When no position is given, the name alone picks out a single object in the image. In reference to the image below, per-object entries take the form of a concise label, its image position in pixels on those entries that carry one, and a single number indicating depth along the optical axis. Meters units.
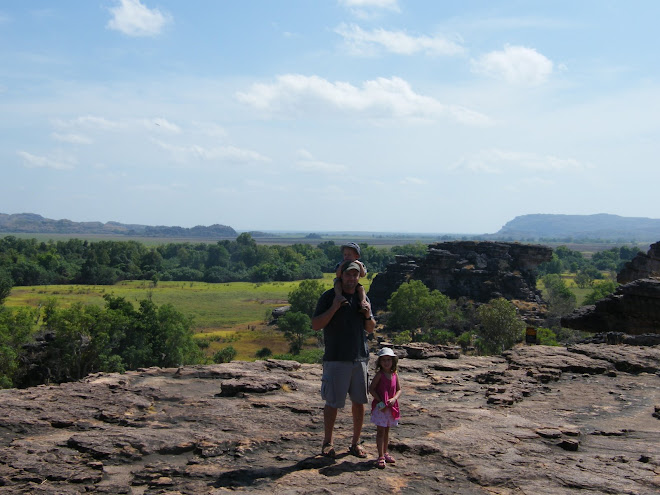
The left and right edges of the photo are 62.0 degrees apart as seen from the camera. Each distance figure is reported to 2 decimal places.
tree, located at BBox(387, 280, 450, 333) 59.47
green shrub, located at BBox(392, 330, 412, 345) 48.59
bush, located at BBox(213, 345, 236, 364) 40.69
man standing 6.98
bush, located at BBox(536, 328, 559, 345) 37.72
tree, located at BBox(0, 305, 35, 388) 28.33
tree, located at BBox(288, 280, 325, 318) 63.31
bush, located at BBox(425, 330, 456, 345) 51.06
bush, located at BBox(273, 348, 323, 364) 35.12
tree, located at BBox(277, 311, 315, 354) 53.62
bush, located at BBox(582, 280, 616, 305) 61.51
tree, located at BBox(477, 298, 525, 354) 42.66
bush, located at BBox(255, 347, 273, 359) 49.38
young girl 6.77
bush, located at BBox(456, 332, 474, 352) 45.28
